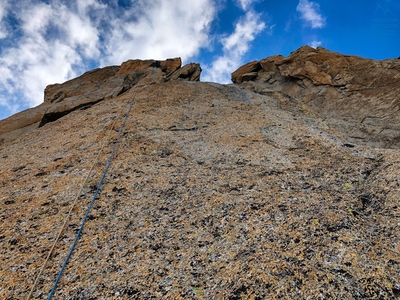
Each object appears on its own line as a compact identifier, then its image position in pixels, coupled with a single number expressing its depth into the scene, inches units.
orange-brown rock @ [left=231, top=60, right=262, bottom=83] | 1214.3
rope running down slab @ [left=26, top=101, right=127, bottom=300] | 206.1
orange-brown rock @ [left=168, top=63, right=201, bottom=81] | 1063.0
